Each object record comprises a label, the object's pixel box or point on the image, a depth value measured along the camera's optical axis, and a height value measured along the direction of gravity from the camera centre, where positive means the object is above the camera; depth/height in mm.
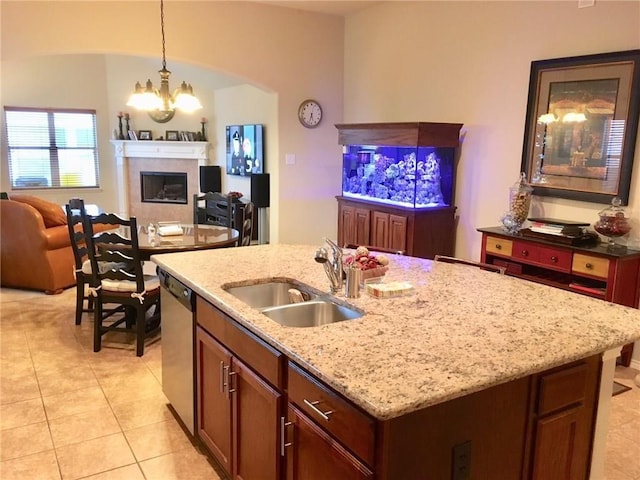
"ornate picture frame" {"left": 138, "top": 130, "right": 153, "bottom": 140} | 9031 +283
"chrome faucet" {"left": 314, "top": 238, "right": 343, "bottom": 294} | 2273 -481
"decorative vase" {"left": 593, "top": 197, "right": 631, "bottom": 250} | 3559 -425
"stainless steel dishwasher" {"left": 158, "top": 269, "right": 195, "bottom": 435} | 2600 -1007
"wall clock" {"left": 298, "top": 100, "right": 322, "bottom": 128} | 6234 +489
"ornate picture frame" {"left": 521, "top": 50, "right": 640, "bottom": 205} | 3619 +250
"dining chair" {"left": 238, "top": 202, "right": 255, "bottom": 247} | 4719 -634
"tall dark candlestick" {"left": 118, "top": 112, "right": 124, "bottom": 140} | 8969 +341
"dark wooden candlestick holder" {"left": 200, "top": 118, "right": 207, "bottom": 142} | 9016 +318
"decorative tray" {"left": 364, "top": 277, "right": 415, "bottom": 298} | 2189 -555
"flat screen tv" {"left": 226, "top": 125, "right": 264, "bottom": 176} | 7559 +67
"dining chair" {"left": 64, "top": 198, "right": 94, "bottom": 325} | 4036 -762
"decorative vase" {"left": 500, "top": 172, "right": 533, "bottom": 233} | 4145 -383
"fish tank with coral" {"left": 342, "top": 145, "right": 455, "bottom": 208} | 4879 -177
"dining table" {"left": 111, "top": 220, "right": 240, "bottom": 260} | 3840 -677
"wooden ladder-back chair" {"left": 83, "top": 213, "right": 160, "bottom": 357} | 3717 -915
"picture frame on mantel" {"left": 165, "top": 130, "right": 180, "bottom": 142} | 9117 +293
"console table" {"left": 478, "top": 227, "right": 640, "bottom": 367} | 3408 -732
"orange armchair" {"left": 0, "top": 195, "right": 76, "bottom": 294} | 5117 -946
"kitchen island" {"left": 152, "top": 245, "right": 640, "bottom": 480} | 1402 -609
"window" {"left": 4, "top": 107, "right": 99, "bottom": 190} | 8383 +35
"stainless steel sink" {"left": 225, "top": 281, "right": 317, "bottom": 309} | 2484 -660
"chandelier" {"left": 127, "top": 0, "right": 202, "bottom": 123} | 3846 +398
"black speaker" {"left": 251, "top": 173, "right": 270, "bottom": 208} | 7277 -486
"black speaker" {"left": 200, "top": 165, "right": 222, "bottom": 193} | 8789 -416
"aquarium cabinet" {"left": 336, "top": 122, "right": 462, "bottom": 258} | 4816 -294
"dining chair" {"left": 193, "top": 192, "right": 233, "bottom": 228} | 5395 -618
